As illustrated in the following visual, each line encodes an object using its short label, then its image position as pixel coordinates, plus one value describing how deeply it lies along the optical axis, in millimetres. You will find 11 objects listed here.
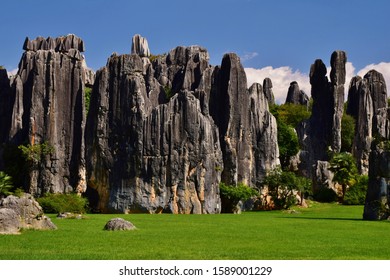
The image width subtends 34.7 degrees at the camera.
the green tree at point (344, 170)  63938
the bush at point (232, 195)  53938
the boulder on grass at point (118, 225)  26872
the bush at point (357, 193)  61094
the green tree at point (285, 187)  55688
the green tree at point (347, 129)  84062
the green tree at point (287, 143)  71750
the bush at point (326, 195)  64875
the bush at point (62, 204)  47375
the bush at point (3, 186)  42556
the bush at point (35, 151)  60562
